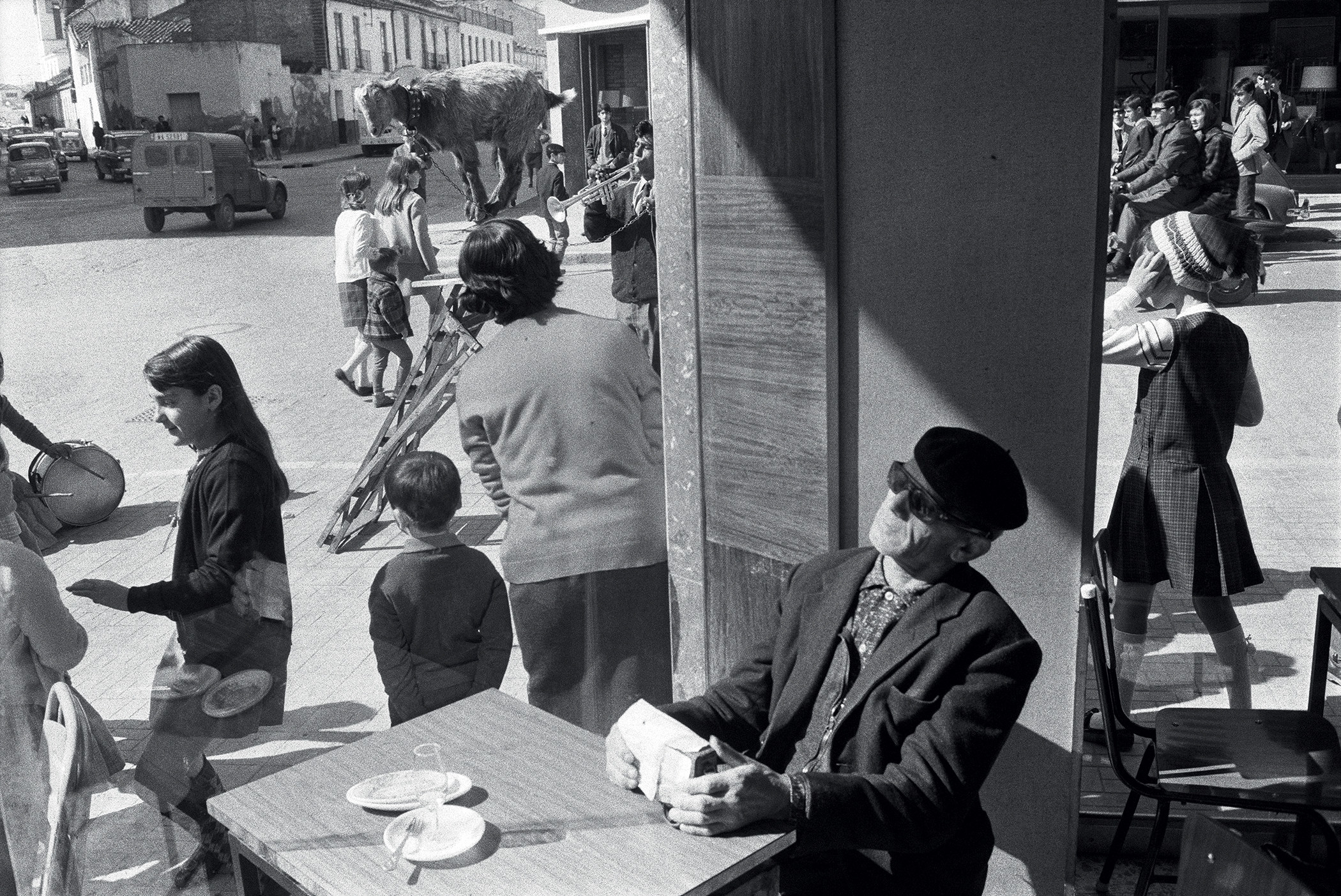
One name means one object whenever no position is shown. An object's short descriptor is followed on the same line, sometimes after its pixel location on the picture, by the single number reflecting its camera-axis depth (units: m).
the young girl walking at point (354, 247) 7.11
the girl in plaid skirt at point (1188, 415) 3.51
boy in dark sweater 3.35
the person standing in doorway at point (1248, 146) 13.17
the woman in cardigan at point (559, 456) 3.13
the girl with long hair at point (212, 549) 3.09
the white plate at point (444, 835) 2.04
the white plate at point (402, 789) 2.21
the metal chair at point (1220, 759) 2.88
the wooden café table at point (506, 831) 1.98
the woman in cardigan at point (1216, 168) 10.80
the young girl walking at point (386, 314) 7.73
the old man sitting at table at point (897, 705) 2.12
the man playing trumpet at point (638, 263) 7.38
